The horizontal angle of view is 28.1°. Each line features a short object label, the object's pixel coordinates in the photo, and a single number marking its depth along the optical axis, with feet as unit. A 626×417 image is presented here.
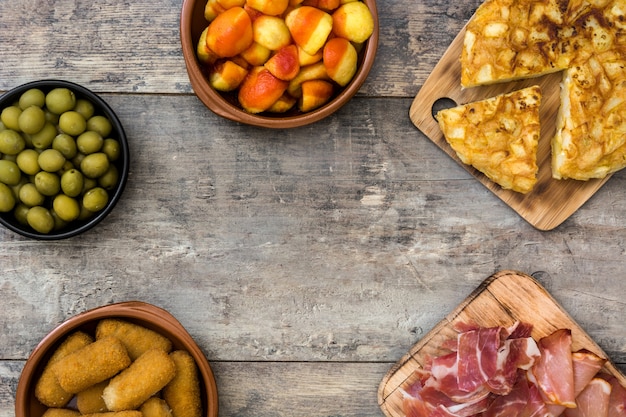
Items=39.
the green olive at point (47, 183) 3.12
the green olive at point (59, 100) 3.15
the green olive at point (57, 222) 3.18
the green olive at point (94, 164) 3.14
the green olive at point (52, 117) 3.17
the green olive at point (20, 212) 3.18
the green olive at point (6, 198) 3.13
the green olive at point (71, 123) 3.14
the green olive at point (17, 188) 3.16
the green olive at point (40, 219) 3.14
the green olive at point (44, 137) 3.14
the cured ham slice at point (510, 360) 3.25
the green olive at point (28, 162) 3.13
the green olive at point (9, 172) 3.12
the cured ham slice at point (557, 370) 3.25
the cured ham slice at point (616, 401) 3.27
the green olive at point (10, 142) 3.11
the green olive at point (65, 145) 3.14
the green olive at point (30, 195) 3.14
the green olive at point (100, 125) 3.18
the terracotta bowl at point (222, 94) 3.16
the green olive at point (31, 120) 3.11
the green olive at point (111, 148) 3.19
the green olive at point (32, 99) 3.15
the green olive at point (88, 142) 3.14
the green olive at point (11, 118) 3.13
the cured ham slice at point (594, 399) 3.26
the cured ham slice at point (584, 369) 3.27
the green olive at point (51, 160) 3.12
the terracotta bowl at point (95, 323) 3.14
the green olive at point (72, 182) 3.12
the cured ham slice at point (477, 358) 3.24
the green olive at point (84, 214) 3.19
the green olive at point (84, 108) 3.19
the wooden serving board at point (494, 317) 3.34
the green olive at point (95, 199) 3.15
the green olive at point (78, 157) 3.18
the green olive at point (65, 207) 3.14
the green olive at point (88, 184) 3.17
